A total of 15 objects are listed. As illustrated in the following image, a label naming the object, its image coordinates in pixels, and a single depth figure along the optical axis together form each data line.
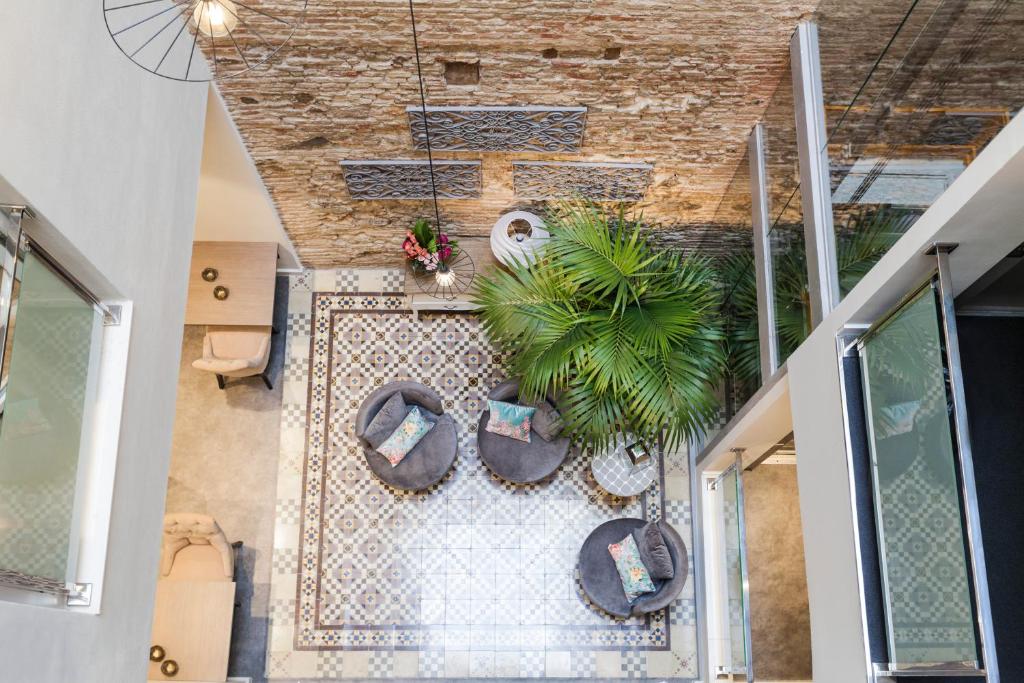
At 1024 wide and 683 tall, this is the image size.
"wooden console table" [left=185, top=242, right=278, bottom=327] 6.83
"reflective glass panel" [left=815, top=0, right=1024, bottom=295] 3.00
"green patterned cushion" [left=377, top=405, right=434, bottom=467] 6.62
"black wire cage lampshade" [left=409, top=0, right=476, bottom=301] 6.77
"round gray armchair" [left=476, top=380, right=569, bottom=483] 6.69
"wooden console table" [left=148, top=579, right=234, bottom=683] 6.24
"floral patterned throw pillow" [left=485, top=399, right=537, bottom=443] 6.70
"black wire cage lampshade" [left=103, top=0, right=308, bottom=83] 3.90
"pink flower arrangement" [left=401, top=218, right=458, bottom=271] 6.54
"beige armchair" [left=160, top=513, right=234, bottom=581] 6.39
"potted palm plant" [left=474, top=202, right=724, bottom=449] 5.73
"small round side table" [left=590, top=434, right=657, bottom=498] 6.80
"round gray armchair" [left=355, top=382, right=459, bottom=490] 6.66
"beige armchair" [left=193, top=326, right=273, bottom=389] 6.86
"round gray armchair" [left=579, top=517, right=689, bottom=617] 6.44
